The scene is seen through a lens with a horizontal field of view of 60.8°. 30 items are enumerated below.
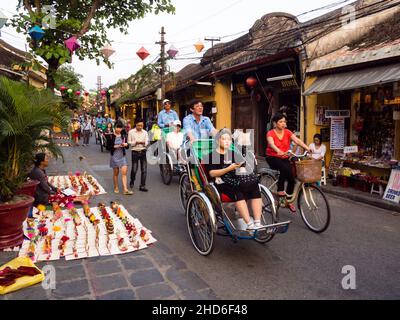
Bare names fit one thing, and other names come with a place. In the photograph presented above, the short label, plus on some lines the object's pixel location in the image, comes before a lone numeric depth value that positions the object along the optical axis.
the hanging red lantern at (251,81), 13.20
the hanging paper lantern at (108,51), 9.70
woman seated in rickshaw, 4.06
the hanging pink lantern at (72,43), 7.71
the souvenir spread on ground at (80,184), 7.90
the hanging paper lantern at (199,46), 13.11
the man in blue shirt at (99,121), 21.13
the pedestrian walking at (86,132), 22.27
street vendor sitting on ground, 6.22
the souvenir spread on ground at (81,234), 4.36
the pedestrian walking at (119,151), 7.97
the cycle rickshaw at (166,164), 8.99
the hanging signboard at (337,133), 9.60
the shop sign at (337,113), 9.52
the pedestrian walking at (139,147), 8.18
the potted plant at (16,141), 4.36
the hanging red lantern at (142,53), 12.98
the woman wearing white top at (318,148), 8.95
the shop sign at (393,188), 7.15
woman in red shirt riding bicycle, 5.45
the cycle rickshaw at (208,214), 4.01
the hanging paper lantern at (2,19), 6.16
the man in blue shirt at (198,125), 5.95
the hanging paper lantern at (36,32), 6.99
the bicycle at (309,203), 5.19
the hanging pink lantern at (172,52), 14.58
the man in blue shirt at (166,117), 9.65
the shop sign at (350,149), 9.05
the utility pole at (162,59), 19.63
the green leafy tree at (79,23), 7.80
